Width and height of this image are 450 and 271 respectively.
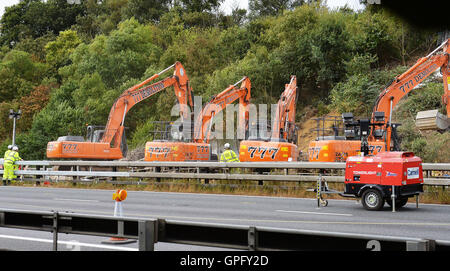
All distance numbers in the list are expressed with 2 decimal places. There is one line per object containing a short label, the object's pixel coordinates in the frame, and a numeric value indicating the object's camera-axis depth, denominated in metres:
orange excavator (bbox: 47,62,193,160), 30.48
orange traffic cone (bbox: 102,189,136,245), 8.56
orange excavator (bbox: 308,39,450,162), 21.45
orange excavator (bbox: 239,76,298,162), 24.97
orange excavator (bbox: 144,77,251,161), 27.53
